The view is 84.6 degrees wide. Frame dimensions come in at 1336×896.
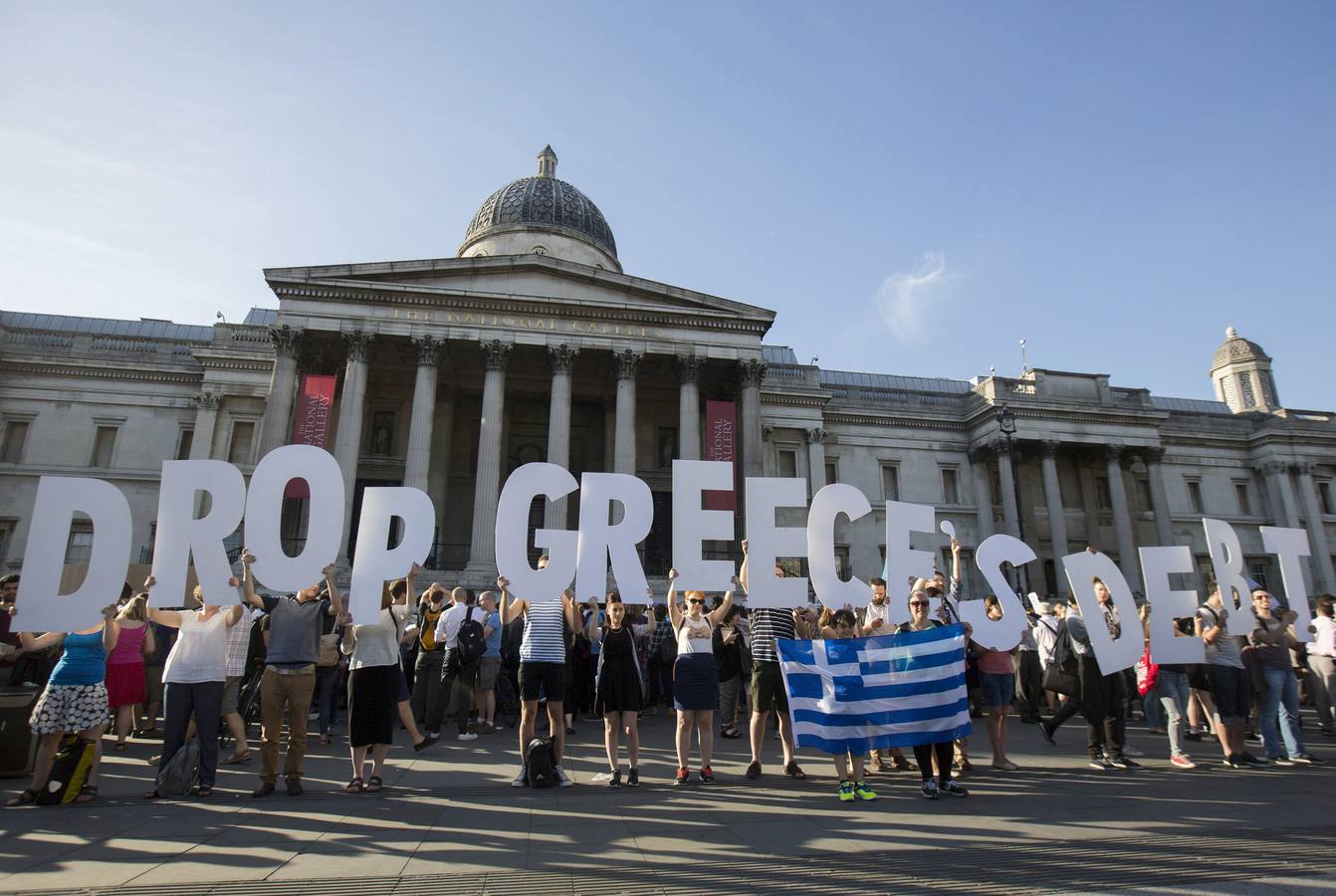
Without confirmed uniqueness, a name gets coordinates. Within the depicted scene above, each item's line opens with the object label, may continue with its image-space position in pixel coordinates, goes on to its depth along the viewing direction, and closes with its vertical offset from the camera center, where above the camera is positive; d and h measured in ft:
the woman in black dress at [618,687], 24.09 -0.72
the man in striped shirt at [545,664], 24.48 +0.00
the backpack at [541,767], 23.72 -3.18
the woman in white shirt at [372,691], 23.17 -0.83
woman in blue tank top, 21.58 -0.96
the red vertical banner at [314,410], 77.97 +26.16
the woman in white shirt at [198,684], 22.54 -0.60
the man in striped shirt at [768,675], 25.72 -0.36
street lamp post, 79.25 +23.78
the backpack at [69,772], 21.09 -3.04
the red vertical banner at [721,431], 84.58 +26.16
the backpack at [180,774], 22.11 -3.19
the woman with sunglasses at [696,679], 24.52 -0.47
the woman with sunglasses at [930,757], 22.67 -2.84
